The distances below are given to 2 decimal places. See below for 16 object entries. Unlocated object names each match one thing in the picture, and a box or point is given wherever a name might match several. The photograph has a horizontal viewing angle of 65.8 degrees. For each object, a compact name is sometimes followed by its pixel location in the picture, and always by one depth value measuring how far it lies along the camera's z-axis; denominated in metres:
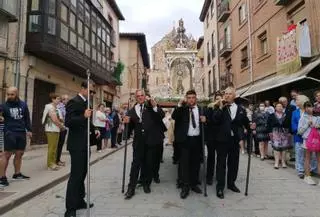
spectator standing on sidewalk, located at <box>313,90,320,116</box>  5.74
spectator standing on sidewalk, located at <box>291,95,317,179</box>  5.97
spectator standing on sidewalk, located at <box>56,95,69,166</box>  6.85
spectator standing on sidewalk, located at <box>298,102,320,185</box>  5.56
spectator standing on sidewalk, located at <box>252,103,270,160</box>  8.04
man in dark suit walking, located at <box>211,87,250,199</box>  4.79
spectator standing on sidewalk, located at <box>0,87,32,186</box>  5.05
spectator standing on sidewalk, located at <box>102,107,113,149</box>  10.97
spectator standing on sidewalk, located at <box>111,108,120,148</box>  11.51
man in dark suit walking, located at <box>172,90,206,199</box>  4.86
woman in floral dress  6.91
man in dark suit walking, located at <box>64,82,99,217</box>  3.79
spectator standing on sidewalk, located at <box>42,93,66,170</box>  6.36
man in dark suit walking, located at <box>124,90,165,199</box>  4.92
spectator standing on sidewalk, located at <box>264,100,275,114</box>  7.93
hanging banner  10.05
